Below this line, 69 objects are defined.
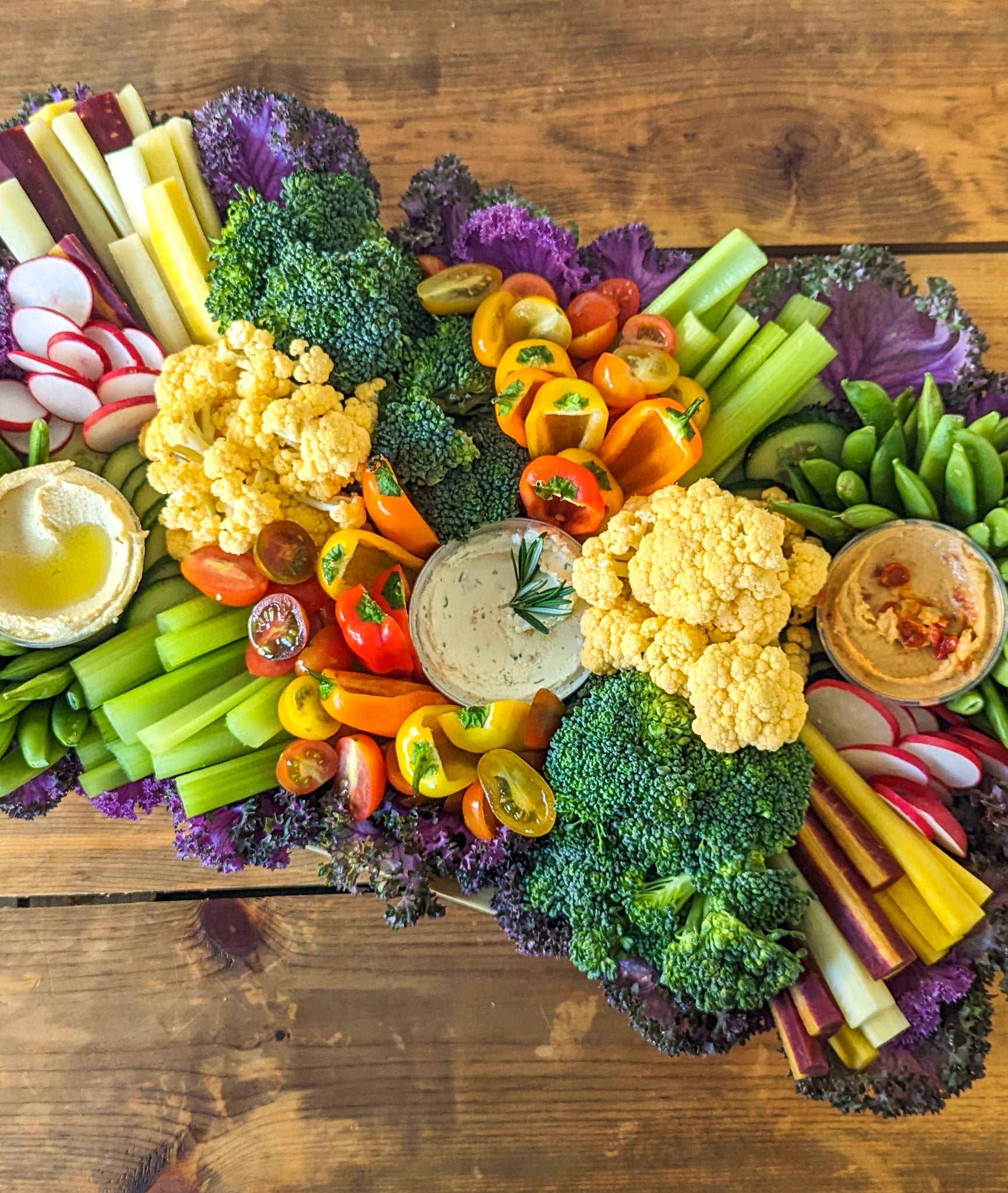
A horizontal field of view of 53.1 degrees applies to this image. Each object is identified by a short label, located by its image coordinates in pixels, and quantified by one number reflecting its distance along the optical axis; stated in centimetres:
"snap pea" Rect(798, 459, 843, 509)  51
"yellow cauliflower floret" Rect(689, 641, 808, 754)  47
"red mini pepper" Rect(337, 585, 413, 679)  51
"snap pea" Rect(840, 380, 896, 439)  51
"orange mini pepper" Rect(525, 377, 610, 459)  51
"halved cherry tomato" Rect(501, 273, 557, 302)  54
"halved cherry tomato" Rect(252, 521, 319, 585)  51
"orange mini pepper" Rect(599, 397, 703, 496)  51
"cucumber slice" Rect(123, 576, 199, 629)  54
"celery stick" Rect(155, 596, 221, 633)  53
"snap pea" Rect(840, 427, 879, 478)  51
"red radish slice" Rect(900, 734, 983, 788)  50
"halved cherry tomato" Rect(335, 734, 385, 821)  51
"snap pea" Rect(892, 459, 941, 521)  50
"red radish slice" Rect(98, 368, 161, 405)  53
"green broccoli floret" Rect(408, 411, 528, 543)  53
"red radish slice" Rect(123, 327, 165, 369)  53
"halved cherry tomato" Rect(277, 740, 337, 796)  51
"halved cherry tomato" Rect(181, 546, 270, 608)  52
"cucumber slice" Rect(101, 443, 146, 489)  54
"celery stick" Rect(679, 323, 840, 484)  52
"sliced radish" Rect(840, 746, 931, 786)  50
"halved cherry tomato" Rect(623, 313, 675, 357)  53
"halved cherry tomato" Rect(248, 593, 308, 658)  52
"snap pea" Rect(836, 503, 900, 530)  50
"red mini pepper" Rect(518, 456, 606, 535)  51
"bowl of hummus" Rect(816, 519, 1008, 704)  50
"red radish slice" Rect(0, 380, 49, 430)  53
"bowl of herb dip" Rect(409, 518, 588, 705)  53
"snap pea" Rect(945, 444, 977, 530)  48
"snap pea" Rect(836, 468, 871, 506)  51
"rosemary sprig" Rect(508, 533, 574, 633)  52
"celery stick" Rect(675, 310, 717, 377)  53
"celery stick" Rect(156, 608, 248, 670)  52
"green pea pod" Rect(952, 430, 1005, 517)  48
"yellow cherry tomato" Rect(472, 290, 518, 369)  52
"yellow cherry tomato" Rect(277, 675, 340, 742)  51
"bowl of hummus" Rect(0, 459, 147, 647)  51
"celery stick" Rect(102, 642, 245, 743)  52
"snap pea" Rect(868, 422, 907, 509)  51
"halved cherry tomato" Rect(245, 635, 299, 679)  53
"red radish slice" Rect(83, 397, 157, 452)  52
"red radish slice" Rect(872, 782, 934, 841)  50
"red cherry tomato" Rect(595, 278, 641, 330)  55
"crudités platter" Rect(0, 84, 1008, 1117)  48
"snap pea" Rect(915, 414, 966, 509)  49
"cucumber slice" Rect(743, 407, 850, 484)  53
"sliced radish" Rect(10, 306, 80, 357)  52
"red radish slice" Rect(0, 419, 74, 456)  54
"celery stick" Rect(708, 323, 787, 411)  53
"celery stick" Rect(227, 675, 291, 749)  52
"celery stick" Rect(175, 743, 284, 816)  52
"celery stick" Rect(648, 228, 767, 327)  53
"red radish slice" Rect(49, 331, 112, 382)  52
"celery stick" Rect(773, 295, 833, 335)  54
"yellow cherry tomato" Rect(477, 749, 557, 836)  50
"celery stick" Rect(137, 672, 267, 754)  51
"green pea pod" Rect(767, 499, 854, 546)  51
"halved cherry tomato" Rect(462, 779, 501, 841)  50
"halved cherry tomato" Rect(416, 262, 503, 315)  53
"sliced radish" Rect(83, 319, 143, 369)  53
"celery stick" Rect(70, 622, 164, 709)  52
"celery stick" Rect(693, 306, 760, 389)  53
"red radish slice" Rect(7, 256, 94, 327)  52
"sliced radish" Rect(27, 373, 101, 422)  52
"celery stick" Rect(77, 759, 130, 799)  53
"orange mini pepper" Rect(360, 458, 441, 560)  51
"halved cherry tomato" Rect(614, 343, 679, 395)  52
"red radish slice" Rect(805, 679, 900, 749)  51
